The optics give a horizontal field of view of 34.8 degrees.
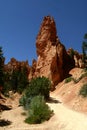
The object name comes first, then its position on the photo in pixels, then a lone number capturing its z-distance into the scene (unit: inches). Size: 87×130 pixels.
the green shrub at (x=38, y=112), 504.2
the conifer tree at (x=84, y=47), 863.4
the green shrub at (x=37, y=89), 690.5
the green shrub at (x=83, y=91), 637.7
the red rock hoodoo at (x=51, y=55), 1161.4
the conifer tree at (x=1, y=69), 573.3
